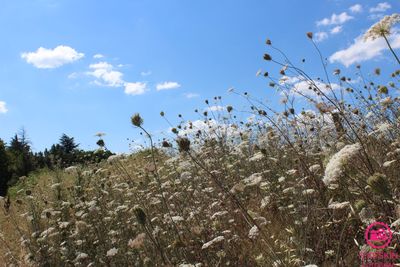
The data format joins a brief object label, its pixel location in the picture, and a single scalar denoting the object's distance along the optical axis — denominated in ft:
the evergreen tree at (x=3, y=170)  64.54
